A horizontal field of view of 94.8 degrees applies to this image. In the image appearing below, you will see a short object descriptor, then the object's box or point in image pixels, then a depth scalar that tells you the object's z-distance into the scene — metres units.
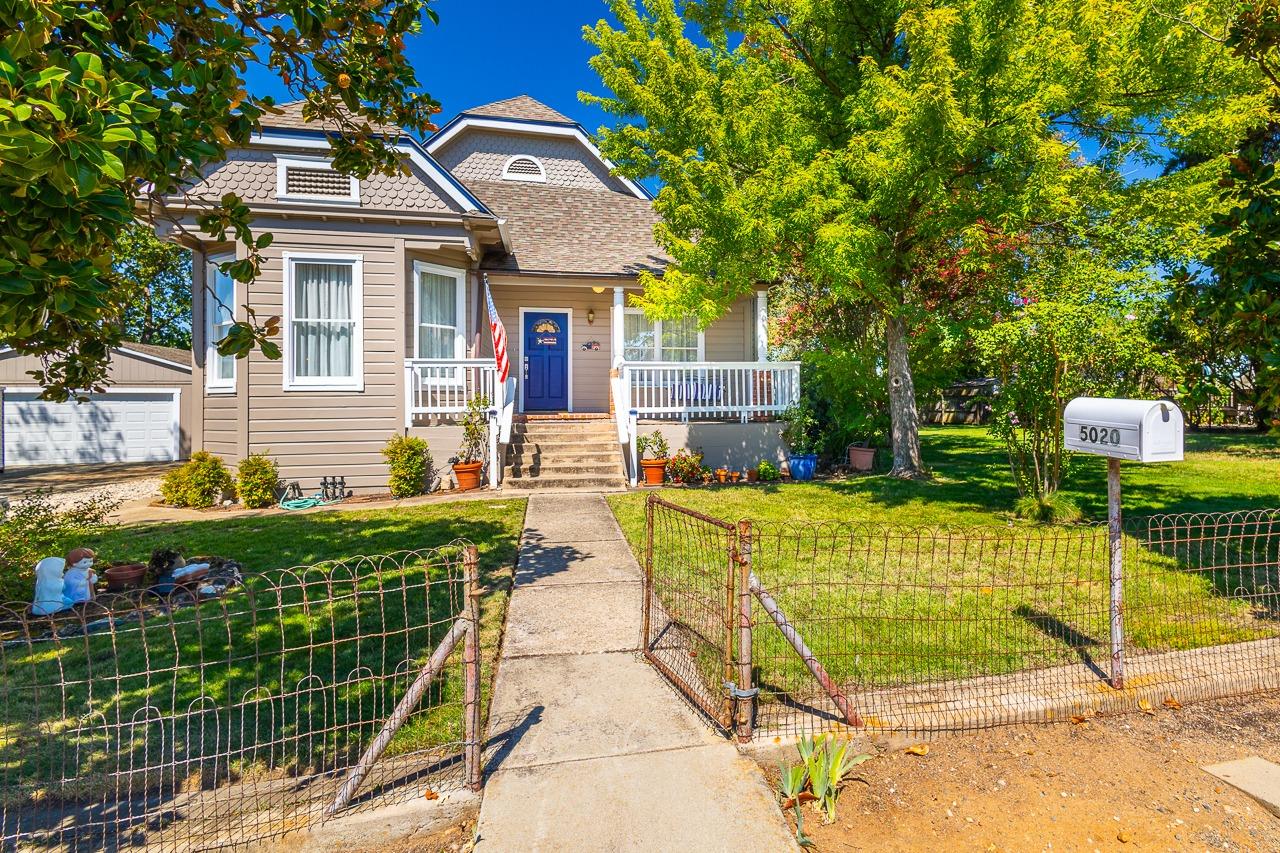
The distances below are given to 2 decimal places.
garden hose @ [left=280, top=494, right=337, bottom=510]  9.02
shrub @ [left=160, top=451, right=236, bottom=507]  9.09
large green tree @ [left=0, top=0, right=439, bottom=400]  1.56
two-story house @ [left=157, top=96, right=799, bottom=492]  9.59
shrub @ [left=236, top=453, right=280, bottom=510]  9.02
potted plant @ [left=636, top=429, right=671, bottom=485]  10.09
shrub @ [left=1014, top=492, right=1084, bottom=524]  6.98
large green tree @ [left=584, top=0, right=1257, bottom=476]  7.32
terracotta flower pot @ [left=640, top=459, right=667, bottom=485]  10.06
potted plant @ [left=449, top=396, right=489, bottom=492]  9.77
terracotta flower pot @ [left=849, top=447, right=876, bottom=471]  11.63
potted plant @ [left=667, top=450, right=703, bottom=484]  10.30
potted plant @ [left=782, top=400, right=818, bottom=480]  10.84
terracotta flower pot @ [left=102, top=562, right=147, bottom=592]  5.15
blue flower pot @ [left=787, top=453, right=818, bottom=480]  10.80
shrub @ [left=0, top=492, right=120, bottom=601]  4.52
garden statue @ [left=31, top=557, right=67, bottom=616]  4.35
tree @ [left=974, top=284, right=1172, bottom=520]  6.03
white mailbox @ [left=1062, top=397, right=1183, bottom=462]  3.21
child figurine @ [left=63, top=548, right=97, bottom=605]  4.57
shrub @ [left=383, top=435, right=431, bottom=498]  9.54
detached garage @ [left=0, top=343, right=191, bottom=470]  14.27
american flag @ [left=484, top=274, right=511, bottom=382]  9.66
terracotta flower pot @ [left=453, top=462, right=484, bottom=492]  9.71
